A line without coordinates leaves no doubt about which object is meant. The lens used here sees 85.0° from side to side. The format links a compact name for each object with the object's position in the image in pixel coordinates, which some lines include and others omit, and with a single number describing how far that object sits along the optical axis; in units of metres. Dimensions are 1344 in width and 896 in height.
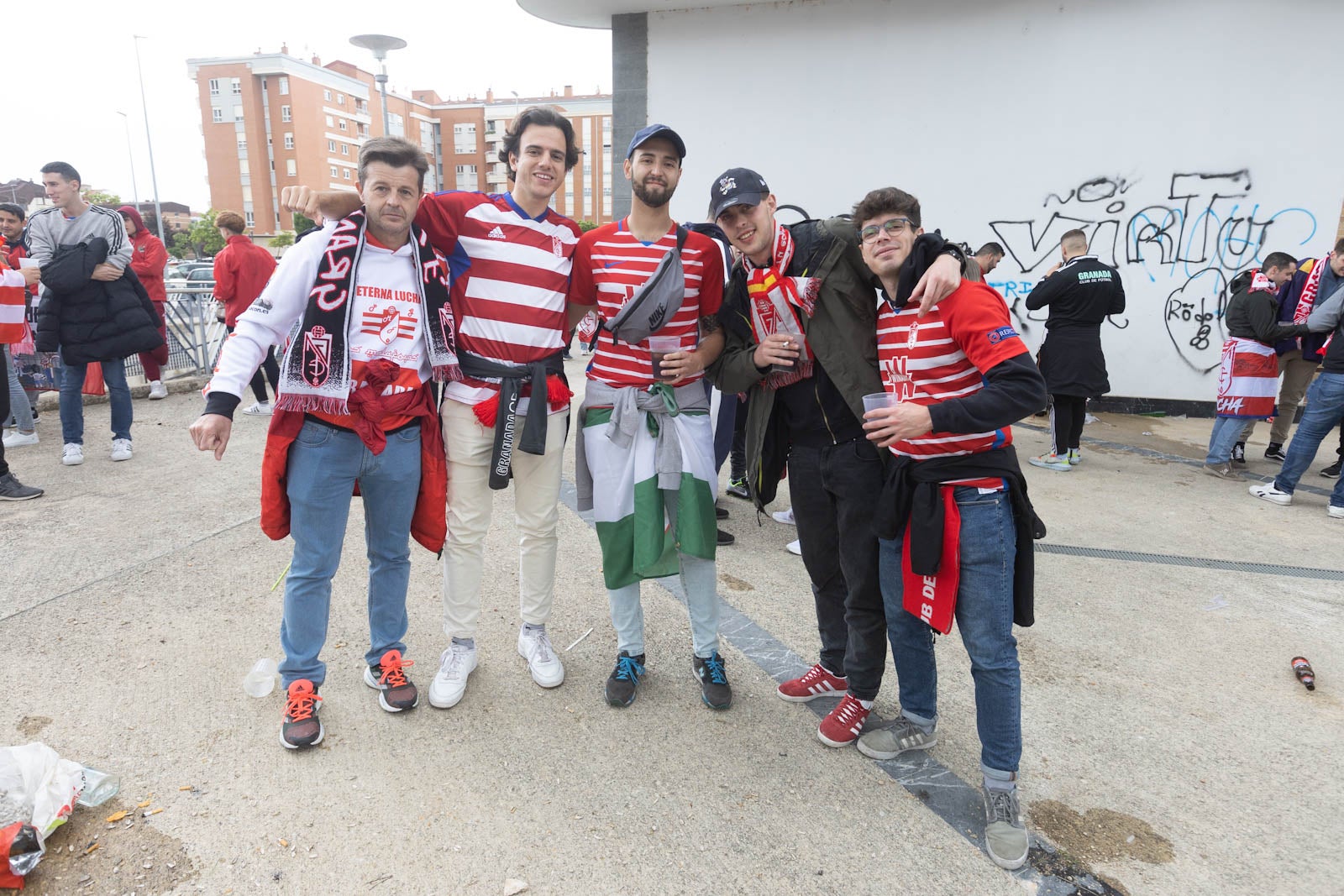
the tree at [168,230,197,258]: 51.25
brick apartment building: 61.06
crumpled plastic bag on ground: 1.93
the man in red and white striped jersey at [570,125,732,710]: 2.64
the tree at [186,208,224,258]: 47.22
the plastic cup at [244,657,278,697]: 2.72
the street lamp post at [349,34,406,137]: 14.08
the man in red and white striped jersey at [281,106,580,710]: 2.65
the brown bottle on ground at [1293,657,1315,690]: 2.96
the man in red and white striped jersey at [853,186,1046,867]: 2.00
